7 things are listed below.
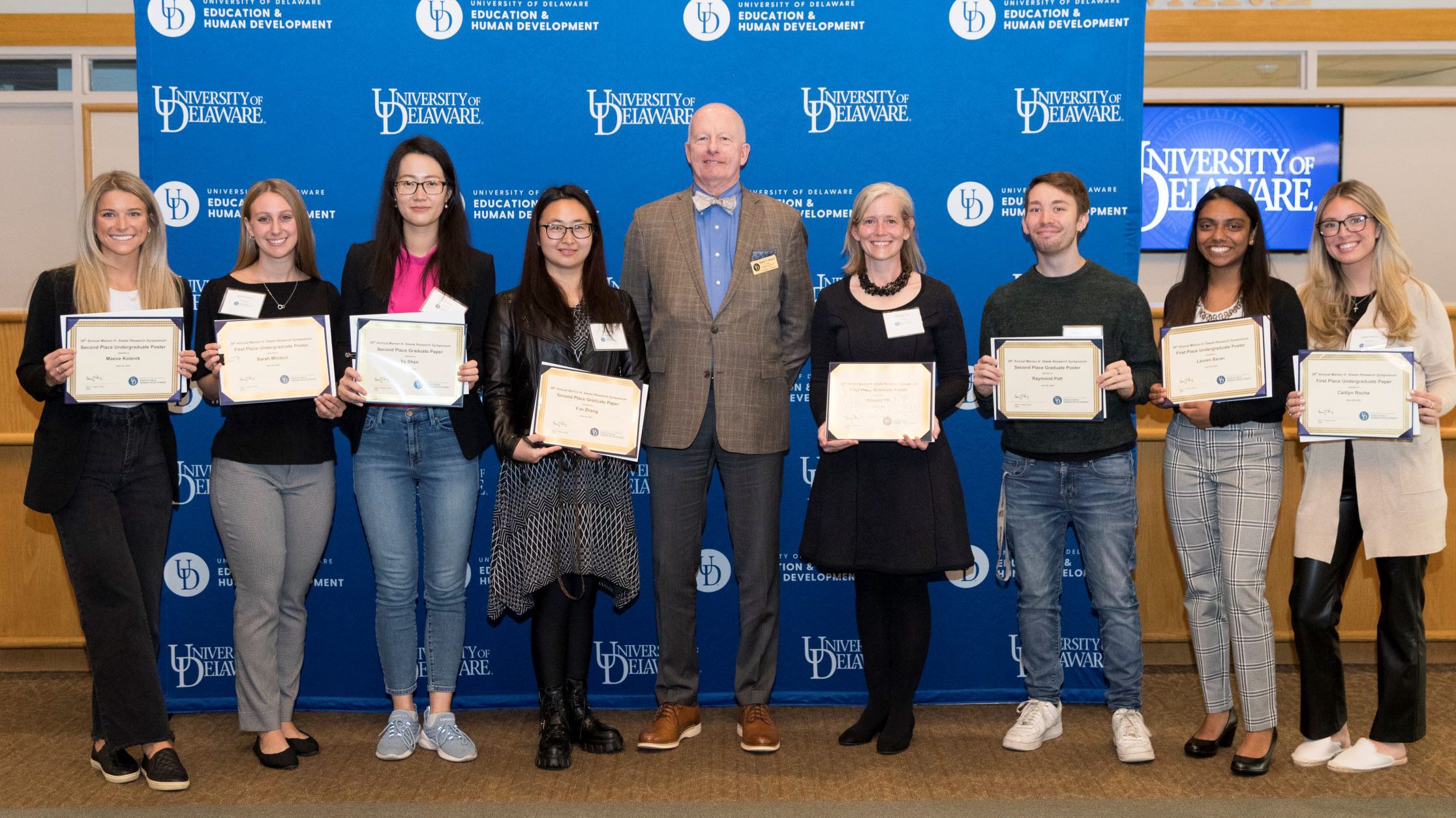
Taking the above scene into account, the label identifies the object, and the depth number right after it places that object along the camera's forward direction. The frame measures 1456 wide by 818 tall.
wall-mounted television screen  6.12
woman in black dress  3.09
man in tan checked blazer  3.22
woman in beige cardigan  2.91
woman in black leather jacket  3.04
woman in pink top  3.10
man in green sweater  3.11
